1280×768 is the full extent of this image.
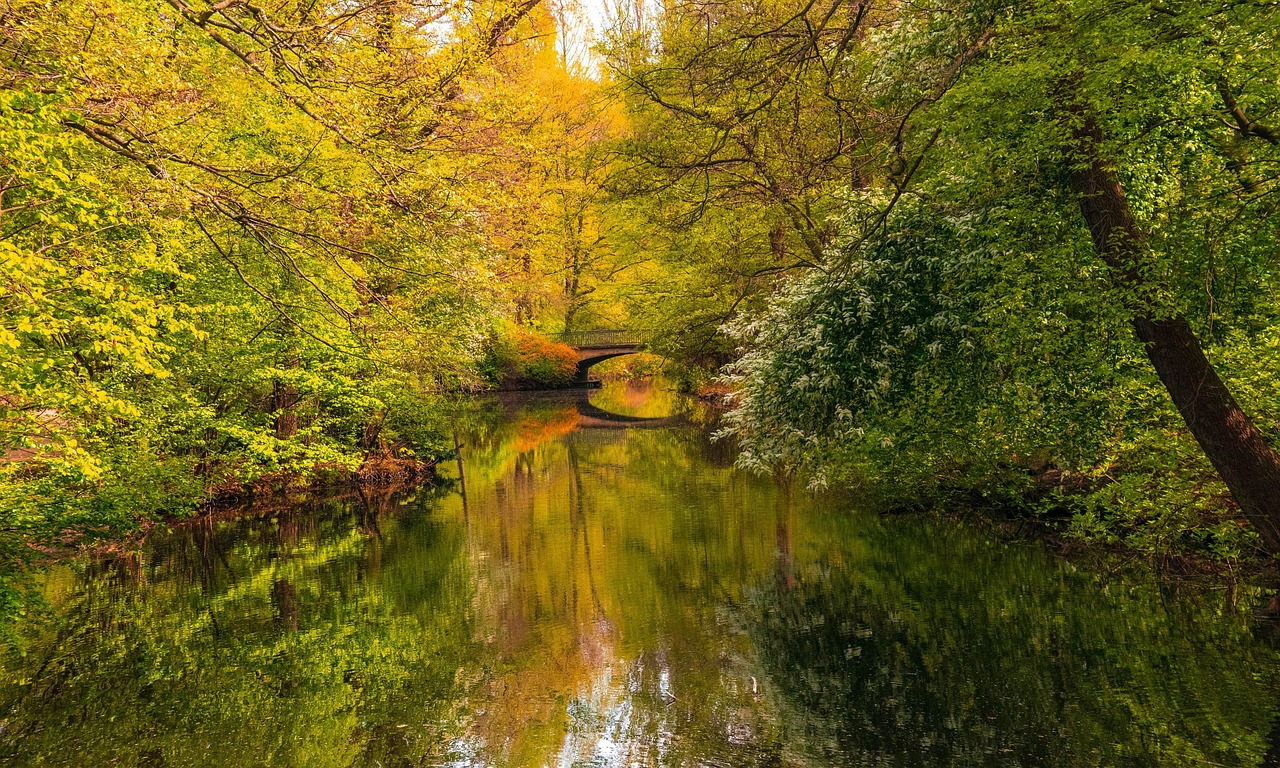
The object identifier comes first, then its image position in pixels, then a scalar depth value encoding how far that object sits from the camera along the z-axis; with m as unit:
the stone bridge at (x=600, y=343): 40.44
